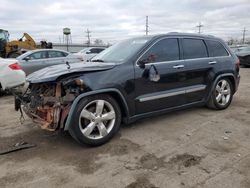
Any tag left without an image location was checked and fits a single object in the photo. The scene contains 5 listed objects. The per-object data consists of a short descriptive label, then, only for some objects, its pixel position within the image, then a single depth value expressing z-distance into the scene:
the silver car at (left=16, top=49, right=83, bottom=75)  7.74
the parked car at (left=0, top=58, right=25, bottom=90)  5.00
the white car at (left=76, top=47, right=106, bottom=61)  12.76
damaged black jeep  2.93
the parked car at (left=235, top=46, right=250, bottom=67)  11.90
